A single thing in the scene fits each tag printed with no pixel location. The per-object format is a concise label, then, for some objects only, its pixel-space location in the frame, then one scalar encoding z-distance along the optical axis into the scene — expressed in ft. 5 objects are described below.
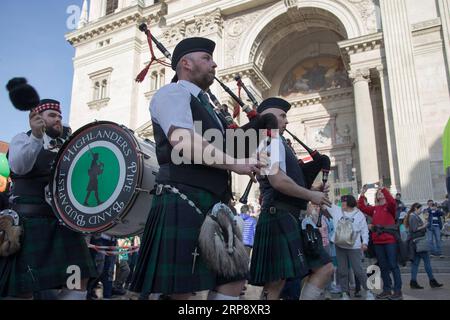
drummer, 7.88
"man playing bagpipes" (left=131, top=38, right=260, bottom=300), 5.45
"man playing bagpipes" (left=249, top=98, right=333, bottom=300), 8.78
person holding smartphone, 17.44
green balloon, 18.24
